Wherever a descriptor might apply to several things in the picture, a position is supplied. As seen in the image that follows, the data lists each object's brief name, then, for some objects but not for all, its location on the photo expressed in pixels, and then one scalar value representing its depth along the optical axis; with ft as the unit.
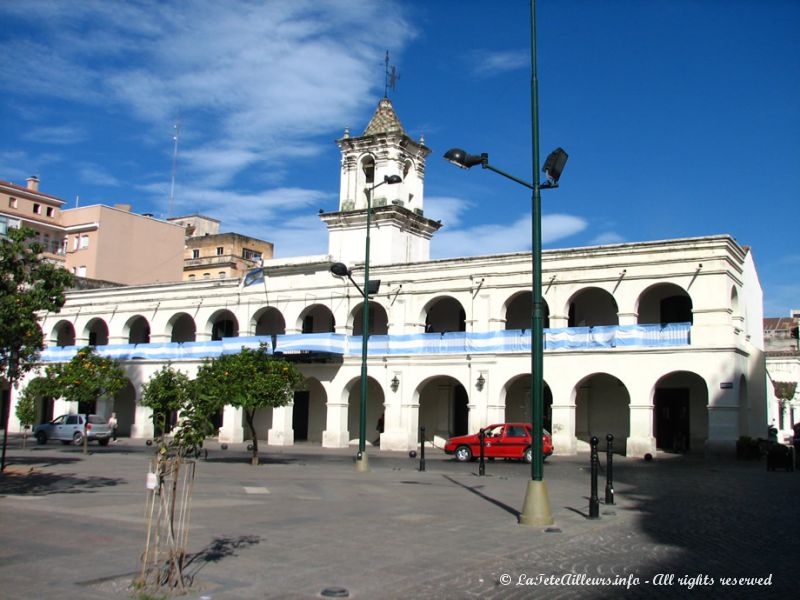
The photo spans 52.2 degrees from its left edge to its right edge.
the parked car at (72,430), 115.75
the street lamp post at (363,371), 72.23
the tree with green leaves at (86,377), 99.60
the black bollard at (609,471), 45.80
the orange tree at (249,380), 80.89
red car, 88.79
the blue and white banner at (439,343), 95.66
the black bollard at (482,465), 69.33
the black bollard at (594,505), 41.60
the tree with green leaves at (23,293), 57.36
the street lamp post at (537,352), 38.78
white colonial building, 94.27
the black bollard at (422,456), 73.67
